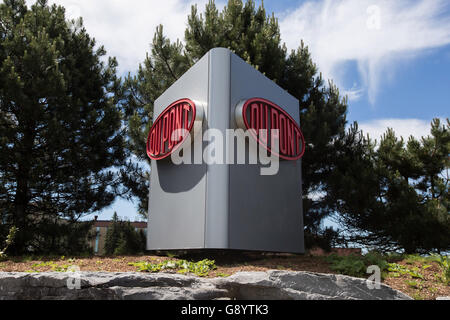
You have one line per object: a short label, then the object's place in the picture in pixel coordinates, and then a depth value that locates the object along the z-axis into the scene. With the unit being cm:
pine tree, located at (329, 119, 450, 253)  991
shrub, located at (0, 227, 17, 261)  762
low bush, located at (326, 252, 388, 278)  580
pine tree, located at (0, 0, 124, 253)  1002
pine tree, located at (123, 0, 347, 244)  1133
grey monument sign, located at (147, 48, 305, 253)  682
